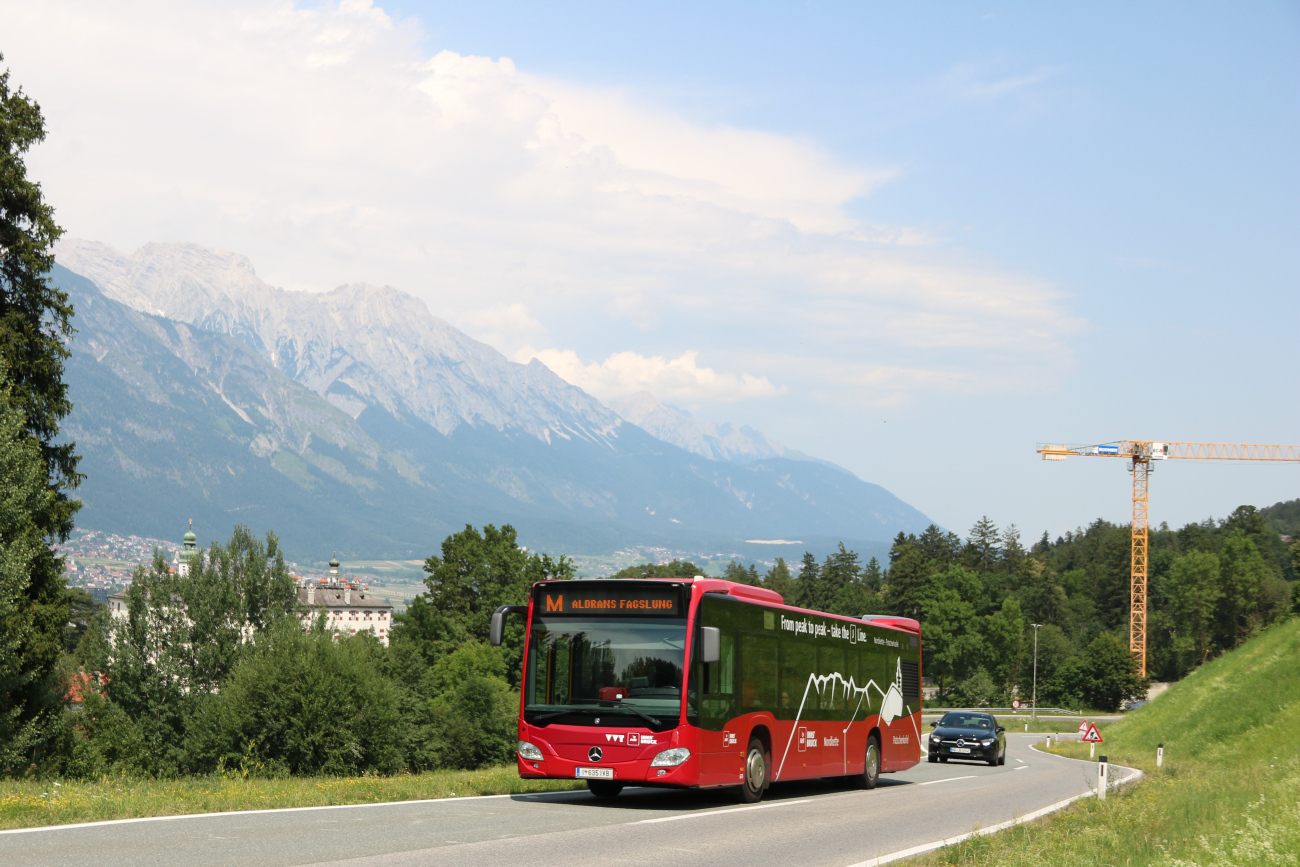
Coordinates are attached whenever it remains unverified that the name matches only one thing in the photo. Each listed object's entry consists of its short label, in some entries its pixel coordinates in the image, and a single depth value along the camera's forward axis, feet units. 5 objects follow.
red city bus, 52.65
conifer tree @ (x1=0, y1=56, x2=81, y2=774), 92.07
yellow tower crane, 419.74
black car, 117.29
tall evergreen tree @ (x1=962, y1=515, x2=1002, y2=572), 609.01
